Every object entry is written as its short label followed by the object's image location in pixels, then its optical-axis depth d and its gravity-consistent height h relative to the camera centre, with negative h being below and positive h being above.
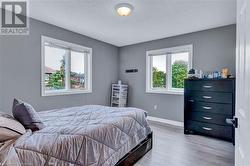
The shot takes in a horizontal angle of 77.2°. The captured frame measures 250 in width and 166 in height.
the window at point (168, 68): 4.29 +0.41
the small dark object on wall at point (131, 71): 5.26 +0.38
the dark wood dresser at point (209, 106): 3.07 -0.51
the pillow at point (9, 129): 1.37 -0.44
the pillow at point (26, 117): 1.72 -0.40
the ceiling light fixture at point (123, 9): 2.61 +1.25
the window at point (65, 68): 3.63 +0.36
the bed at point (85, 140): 1.29 -0.57
